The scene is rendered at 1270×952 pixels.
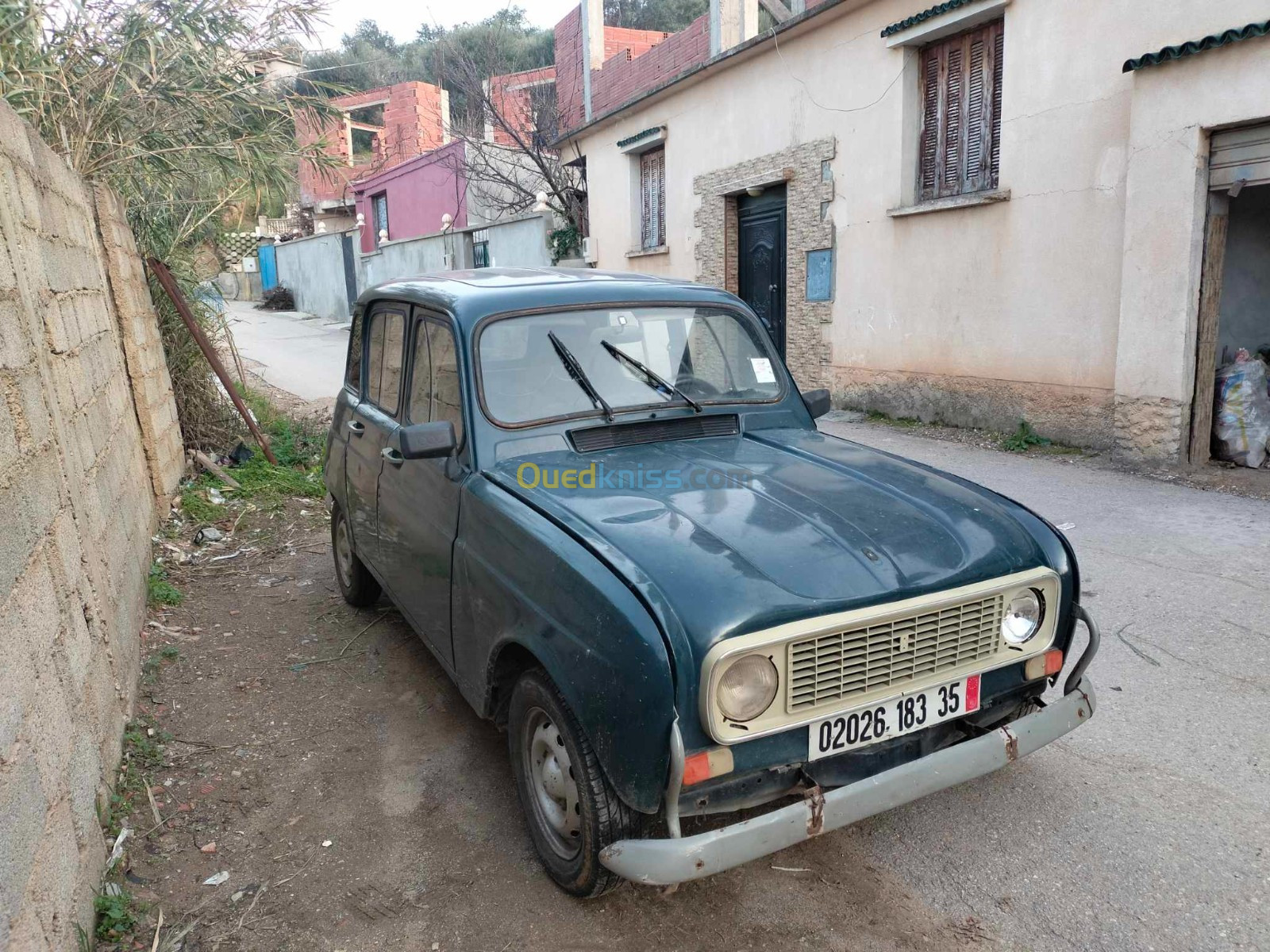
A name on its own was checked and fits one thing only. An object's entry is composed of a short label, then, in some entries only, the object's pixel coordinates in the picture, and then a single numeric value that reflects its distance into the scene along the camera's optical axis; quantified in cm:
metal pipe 745
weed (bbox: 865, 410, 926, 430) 983
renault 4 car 219
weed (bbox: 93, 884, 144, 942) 250
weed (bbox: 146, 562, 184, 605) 501
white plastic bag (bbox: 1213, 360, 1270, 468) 701
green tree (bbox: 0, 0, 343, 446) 561
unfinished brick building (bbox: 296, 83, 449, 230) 2875
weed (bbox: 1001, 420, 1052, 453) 832
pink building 2364
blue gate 3406
